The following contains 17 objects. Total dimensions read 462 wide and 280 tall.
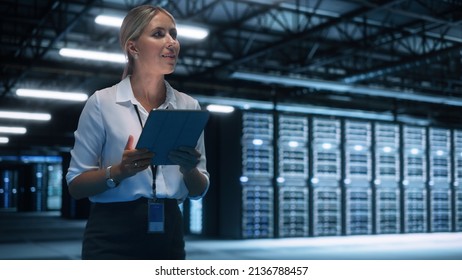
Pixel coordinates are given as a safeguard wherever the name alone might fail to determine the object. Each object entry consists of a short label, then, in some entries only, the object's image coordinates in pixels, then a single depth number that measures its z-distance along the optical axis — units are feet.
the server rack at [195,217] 42.22
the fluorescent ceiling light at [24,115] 46.44
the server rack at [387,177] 44.19
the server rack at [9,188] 104.32
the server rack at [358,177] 42.88
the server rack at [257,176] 38.91
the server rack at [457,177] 47.24
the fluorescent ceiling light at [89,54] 30.01
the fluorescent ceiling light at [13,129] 56.29
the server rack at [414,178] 45.42
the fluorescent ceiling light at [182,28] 24.26
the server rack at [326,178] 41.73
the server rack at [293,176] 40.37
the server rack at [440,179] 46.50
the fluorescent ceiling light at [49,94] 39.58
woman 4.03
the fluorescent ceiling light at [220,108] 41.61
